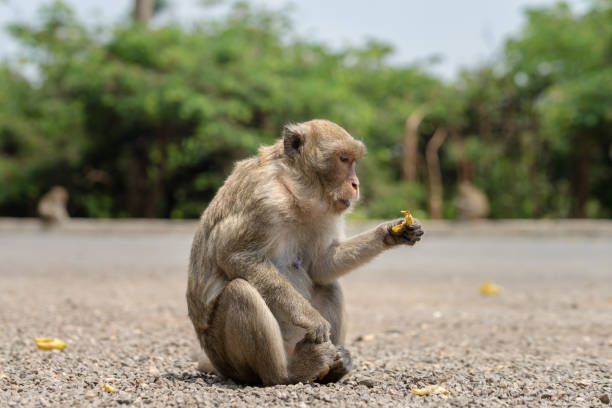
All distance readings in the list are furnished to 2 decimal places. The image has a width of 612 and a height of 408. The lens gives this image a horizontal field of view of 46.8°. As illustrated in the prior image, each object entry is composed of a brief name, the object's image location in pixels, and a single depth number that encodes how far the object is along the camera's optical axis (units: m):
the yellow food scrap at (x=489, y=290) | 7.50
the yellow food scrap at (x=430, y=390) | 3.17
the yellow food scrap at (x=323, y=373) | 3.25
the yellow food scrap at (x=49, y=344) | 4.29
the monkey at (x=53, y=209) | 17.98
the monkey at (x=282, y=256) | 3.11
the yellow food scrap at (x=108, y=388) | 3.15
